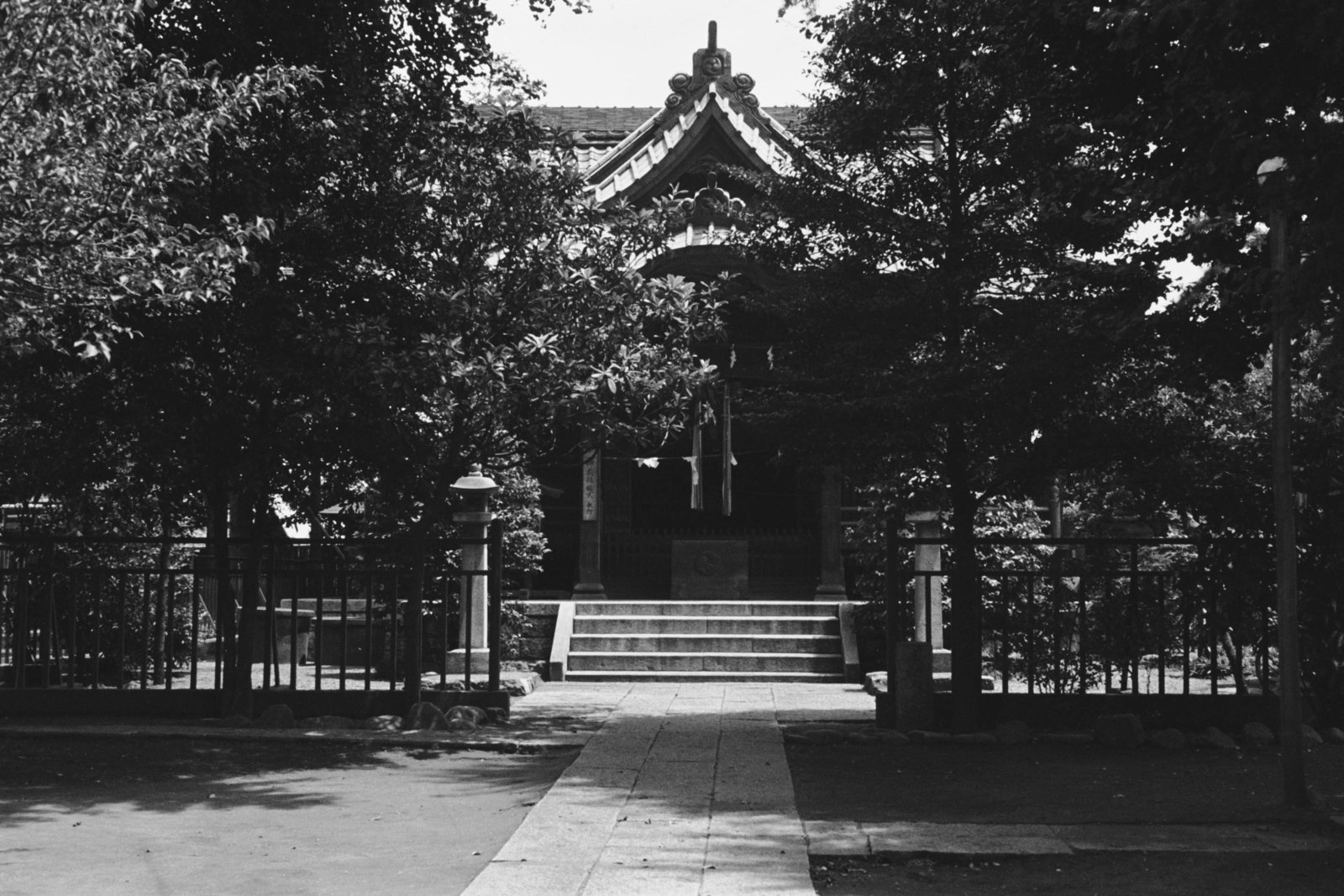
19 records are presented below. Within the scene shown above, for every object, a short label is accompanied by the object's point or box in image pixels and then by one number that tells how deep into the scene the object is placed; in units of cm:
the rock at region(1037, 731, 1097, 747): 1126
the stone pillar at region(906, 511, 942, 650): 1644
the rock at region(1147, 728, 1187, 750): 1105
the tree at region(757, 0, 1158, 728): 1061
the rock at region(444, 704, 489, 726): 1190
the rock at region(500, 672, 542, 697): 1516
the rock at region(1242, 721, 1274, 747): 1119
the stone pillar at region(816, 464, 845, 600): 1941
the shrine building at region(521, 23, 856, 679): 1852
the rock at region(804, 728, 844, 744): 1124
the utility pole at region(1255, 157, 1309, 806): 823
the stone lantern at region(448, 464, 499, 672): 1703
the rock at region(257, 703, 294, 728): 1177
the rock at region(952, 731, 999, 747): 1123
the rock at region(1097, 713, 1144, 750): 1116
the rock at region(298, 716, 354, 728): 1173
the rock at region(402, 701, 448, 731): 1172
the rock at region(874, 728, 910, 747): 1134
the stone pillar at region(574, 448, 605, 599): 1992
